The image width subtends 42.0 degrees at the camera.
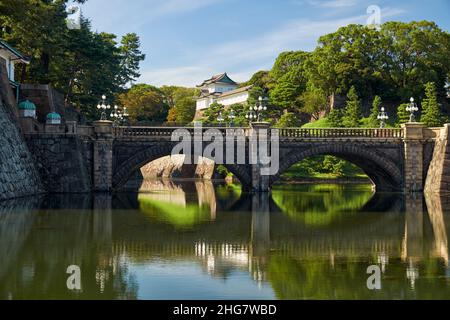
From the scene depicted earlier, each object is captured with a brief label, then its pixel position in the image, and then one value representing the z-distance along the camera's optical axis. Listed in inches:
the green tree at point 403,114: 2984.7
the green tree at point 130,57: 3764.8
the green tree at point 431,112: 2834.4
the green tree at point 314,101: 3430.1
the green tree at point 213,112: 3476.9
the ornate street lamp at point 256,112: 3315.7
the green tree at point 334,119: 3029.0
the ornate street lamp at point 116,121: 2217.2
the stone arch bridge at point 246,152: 1711.4
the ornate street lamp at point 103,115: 1846.8
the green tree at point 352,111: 3021.7
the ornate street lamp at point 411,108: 1944.4
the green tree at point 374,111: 2940.5
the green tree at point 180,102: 4573.8
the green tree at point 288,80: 3590.1
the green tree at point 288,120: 3267.7
